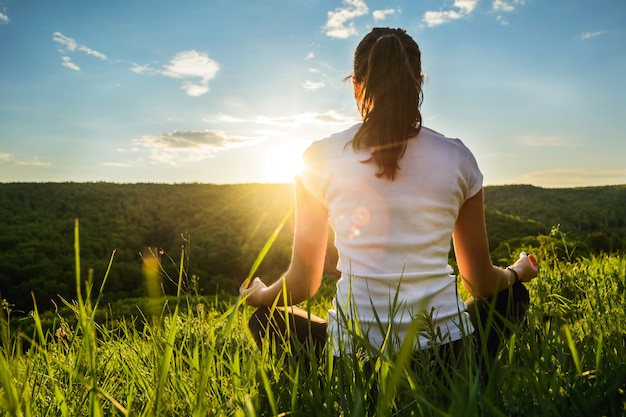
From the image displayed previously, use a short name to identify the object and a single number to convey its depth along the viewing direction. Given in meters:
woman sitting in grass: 1.88
